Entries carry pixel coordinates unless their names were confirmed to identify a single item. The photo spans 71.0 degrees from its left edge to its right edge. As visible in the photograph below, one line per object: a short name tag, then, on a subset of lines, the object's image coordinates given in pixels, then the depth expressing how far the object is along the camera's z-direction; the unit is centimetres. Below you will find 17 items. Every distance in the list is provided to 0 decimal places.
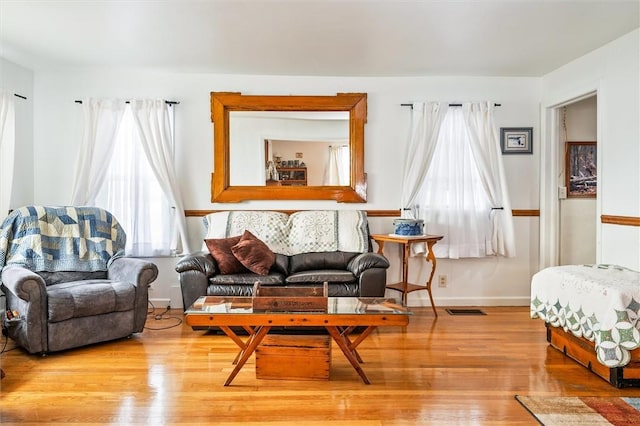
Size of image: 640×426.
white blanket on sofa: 421
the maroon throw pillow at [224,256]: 377
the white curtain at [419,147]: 454
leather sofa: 364
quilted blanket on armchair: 353
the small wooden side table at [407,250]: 403
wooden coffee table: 248
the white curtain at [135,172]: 441
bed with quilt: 255
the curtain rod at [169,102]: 446
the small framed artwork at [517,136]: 468
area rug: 217
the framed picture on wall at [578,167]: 478
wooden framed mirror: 457
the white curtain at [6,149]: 388
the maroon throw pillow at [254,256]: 377
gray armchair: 305
